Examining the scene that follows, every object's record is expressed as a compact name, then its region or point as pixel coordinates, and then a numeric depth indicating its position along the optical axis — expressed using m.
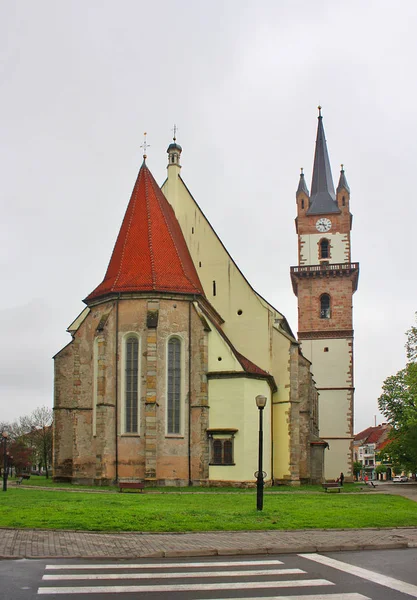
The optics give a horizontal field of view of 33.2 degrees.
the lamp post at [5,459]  28.36
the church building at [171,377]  34.72
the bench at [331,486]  31.93
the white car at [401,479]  89.71
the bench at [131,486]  28.31
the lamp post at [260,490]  18.47
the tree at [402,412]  45.47
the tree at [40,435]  73.19
